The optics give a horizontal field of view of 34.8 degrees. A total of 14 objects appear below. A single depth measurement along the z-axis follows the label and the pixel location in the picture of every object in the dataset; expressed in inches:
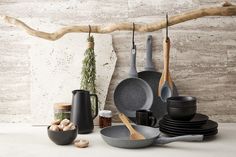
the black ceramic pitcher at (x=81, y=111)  66.0
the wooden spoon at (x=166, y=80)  68.3
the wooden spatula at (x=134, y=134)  62.1
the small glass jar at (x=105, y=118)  70.5
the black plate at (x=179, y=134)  62.0
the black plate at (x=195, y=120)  62.1
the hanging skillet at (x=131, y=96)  73.7
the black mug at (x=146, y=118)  67.9
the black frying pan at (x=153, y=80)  73.5
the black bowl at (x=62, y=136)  58.4
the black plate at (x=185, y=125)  61.9
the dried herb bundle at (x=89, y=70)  70.8
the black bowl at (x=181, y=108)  61.7
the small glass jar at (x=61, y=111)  68.7
